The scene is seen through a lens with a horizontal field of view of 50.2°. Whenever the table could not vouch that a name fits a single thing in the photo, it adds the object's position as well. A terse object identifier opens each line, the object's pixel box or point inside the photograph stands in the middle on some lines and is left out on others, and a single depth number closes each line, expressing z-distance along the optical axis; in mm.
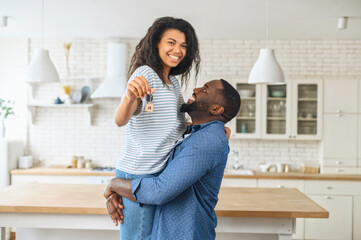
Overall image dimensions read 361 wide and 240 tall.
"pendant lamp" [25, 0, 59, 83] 3523
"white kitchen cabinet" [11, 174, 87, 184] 5453
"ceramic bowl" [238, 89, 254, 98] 5656
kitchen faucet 5848
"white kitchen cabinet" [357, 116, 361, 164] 5496
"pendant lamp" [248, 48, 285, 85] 3490
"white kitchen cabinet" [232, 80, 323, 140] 5578
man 1648
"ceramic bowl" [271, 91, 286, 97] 5625
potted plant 5646
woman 1729
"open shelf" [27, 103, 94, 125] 5793
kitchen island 2721
